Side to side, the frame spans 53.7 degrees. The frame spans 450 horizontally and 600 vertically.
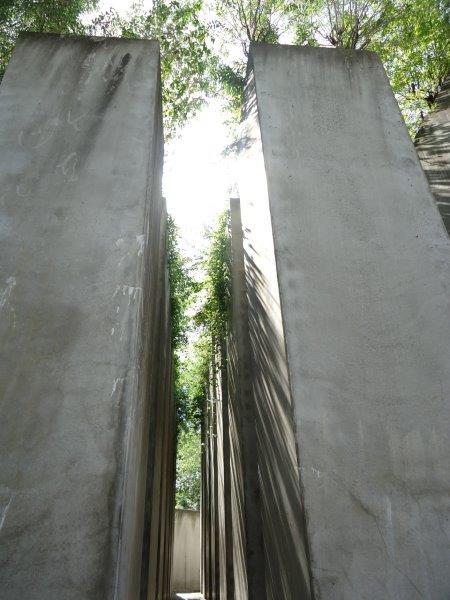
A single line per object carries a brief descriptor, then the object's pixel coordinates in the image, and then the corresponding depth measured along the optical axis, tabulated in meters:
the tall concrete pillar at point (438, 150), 7.07
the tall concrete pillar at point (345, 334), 2.77
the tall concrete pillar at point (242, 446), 4.62
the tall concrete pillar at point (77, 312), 2.51
